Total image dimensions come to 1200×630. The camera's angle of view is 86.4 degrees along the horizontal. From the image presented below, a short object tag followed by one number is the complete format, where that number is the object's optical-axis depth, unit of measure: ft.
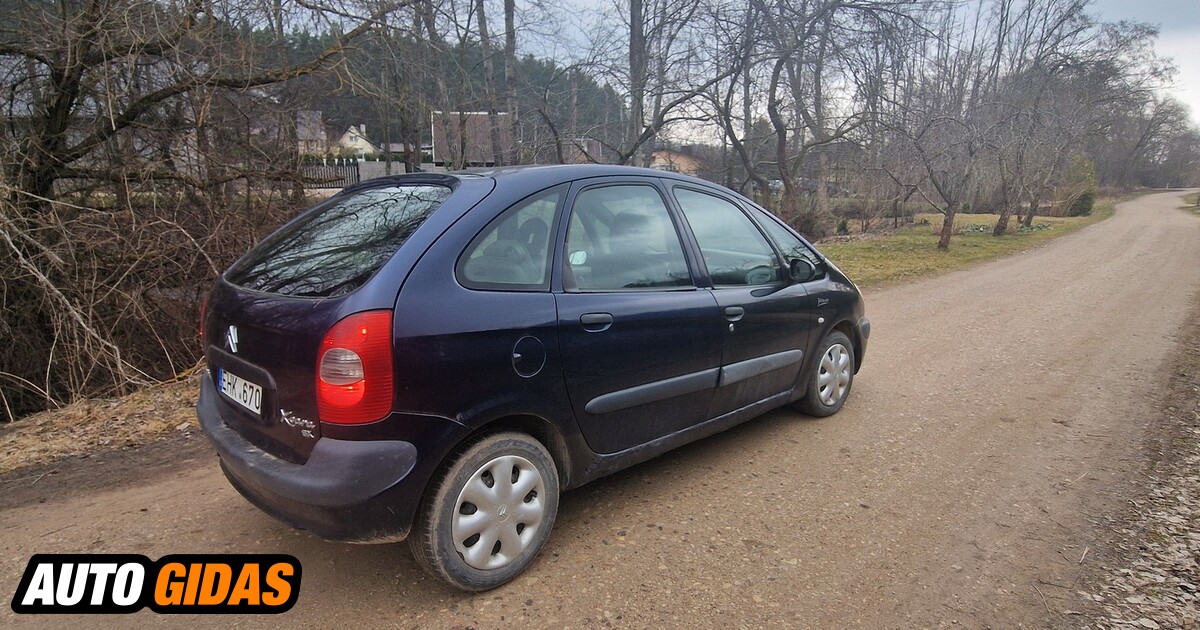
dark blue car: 7.25
